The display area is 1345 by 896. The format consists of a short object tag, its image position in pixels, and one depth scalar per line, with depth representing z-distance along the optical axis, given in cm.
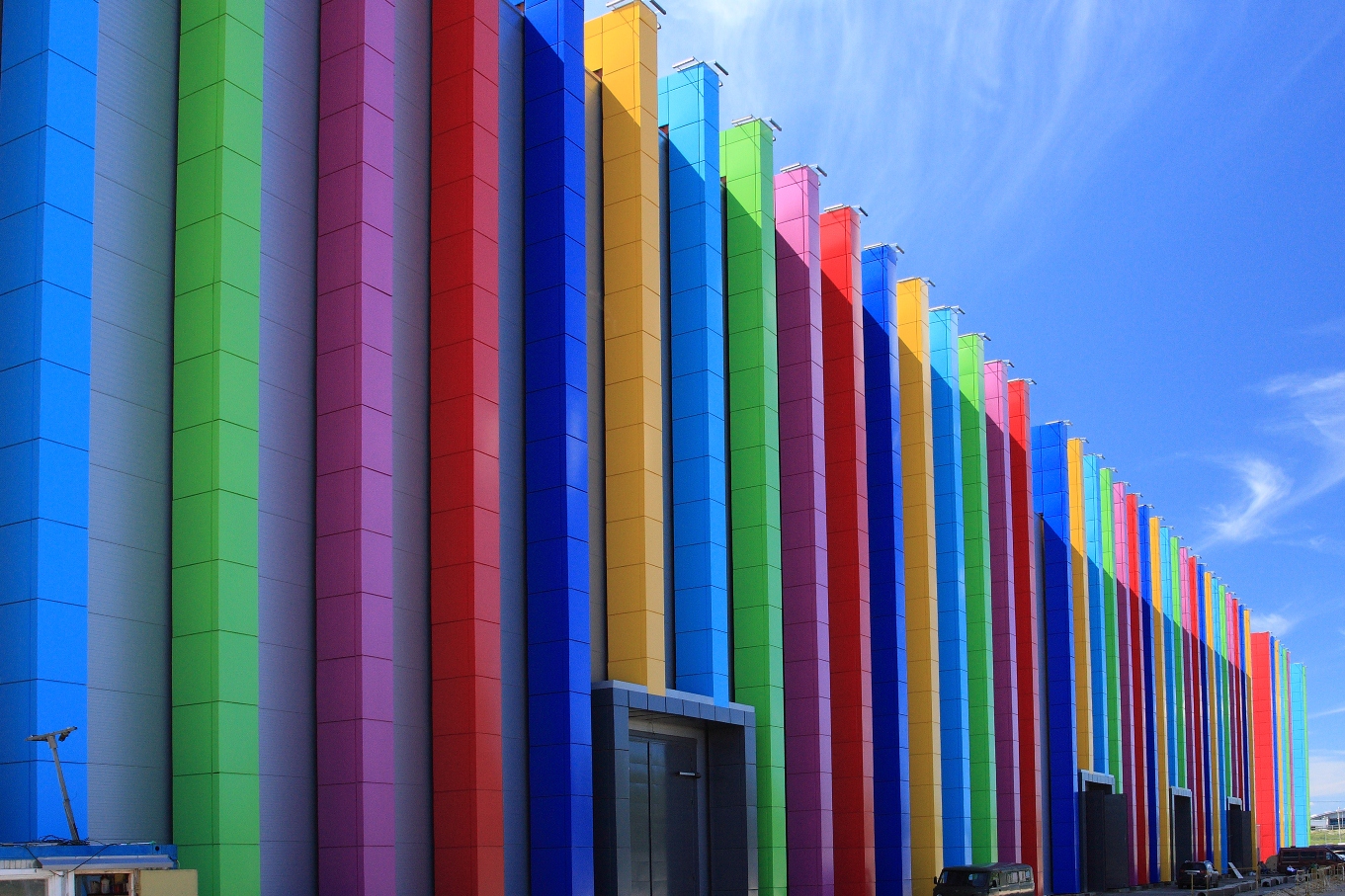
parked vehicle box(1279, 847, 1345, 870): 7744
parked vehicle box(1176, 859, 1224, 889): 6109
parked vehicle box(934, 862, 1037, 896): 3841
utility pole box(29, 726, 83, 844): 1908
